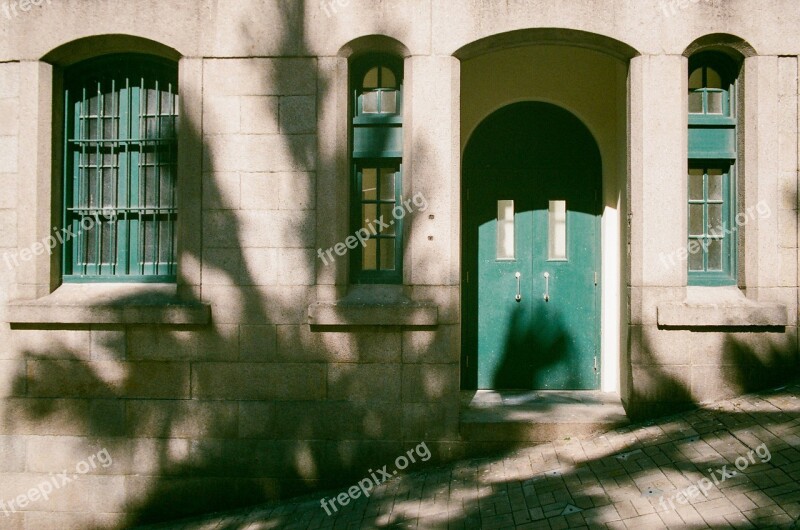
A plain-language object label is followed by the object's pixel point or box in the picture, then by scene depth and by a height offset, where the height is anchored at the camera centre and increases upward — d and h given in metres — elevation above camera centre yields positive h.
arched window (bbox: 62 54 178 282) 7.02 +1.15
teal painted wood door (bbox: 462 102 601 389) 7.80 +0.22
